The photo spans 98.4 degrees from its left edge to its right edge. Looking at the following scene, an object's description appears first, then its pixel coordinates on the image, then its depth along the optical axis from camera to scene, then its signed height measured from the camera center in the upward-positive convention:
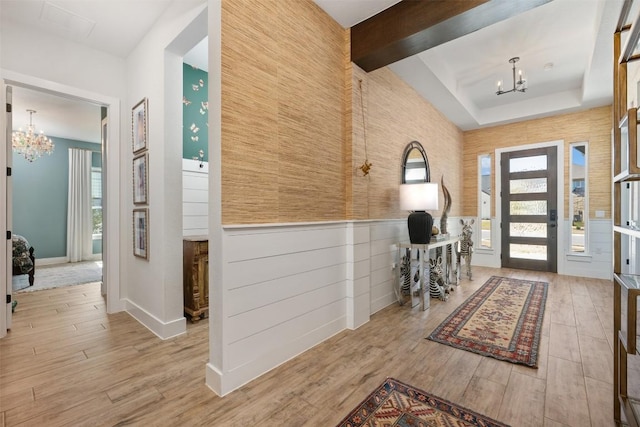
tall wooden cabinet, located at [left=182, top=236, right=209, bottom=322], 2.80 -0.67
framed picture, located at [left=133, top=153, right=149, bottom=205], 2.78 +0.35
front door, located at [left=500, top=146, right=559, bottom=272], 5.07 +0.06
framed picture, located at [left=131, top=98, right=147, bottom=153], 2.81 +0.92
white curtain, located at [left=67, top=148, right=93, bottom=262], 6.55 +0.11
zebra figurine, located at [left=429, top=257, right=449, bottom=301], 3.47 -0.87
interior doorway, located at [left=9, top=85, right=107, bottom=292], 5.54 +0.37
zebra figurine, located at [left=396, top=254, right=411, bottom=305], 3.49 -0.77
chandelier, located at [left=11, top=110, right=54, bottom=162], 4.93 +1.28
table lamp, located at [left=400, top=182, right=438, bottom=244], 3.18 +0.08
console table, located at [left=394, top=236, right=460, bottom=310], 3.12 -0.67
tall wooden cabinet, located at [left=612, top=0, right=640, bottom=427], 1.09 +0.03
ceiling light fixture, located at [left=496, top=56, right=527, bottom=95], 3.69 +1.93
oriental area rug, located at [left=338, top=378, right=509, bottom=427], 1.43 -1.09
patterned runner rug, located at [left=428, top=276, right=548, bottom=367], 2.18 -1.08
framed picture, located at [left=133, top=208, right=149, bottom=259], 2.76 -0.21
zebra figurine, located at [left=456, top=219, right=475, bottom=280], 4.52 -0.54
